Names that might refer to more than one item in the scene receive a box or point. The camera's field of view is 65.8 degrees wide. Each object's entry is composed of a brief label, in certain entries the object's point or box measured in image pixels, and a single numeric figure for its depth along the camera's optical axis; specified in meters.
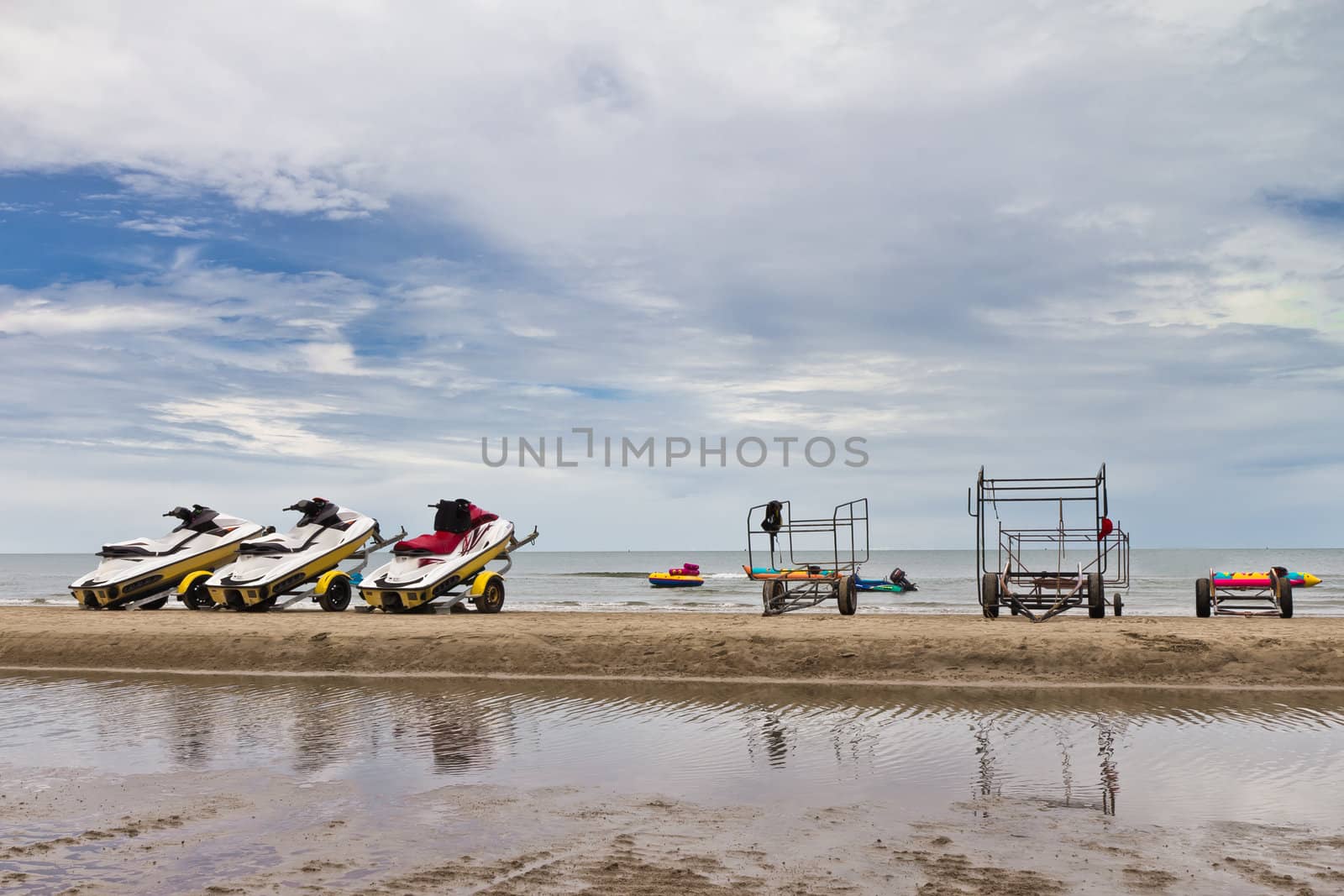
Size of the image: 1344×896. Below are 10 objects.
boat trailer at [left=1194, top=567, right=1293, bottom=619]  21.30
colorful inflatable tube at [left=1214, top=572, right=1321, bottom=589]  23.77
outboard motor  58.53
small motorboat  58.75
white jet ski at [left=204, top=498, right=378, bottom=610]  22.81
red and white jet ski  21.78
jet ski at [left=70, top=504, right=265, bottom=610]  23.56
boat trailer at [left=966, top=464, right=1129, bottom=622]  19.50
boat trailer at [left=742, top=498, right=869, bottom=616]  21.47
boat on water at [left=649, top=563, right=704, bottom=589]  69.12
